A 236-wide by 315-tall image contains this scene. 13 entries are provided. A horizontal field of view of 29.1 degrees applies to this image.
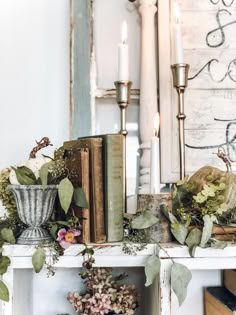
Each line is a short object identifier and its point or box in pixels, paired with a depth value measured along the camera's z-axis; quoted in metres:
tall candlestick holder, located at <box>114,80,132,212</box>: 0.98
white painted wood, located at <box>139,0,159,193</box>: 1.07
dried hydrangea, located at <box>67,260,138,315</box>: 0.92
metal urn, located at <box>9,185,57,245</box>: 0.80
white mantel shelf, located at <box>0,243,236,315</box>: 0.81
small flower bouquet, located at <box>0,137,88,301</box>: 0.79
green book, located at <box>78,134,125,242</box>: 0.81
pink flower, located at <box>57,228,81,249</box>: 0.80
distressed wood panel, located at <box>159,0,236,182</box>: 1.08
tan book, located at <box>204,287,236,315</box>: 0.90
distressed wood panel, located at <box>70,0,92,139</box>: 1.08
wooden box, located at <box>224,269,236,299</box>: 0.98
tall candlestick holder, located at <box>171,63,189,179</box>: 0.98
